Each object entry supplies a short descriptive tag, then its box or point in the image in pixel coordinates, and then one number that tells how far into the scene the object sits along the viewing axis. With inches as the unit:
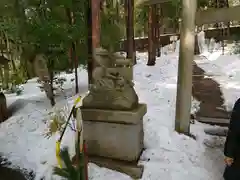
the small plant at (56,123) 114.8
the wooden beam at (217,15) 92.6
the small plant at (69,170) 64.0
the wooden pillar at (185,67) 97.6
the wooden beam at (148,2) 124.7
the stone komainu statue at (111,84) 85.6
